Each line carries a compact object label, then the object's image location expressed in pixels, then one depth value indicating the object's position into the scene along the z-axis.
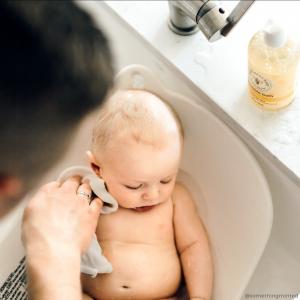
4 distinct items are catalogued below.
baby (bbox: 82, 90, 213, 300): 0.86
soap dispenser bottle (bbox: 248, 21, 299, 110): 0.86
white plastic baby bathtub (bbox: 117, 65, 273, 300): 0.91
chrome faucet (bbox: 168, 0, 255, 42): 0.87
